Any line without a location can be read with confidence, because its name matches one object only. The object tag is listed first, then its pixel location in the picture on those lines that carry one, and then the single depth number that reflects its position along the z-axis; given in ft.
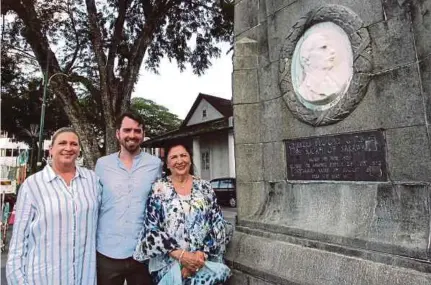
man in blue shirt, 8.34
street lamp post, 35.05
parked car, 57.94
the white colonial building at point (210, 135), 64.80
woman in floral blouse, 8.04
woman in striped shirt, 7.27
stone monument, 7.77
